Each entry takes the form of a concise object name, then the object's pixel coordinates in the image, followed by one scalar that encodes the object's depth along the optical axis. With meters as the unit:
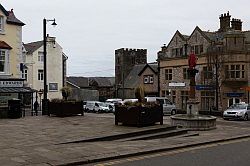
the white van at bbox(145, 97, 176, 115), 42.03
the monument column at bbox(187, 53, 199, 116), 23.47
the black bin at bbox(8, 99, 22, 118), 25.52
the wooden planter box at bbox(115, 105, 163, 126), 19.27
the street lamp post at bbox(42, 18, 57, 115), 27.95
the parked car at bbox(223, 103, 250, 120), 34.25
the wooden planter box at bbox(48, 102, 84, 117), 25.52
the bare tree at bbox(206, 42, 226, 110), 48.68
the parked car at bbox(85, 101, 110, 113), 50.29
